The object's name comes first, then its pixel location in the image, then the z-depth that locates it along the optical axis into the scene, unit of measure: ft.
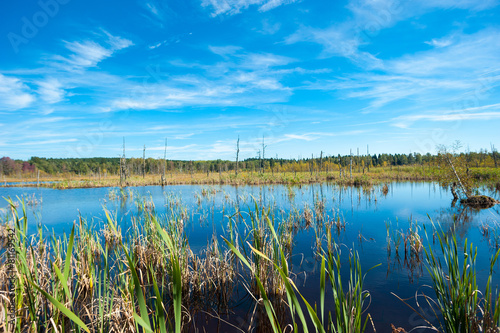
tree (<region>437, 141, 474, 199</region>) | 59.26
